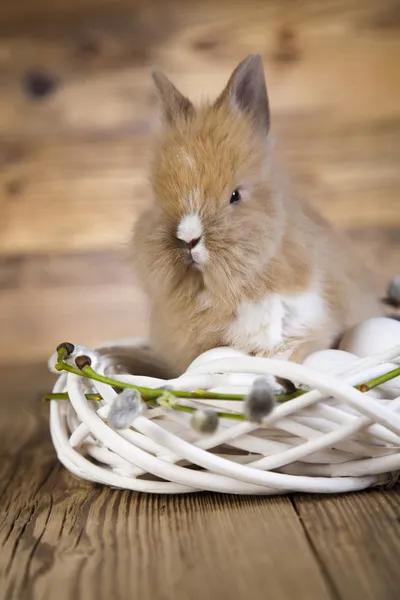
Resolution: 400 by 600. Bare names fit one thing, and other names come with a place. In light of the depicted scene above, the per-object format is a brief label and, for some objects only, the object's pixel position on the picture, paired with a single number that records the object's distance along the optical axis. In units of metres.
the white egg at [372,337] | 0.86
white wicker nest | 0.70
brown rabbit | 0.83
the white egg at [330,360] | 0.79
